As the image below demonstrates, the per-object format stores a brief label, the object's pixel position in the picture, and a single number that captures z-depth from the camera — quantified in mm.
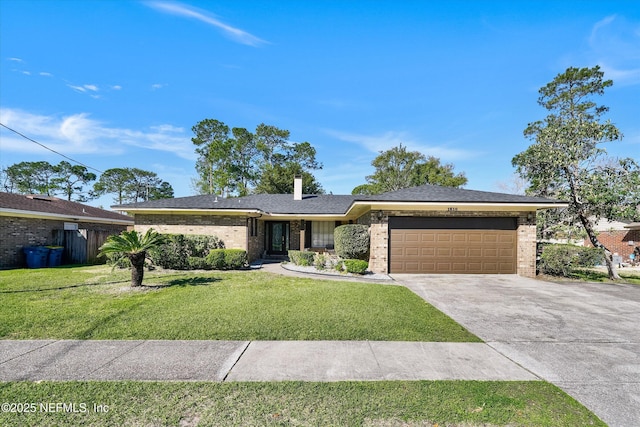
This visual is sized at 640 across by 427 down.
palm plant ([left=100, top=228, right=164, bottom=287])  8219
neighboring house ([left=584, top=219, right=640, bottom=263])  19703
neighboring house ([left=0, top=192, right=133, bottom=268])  12727
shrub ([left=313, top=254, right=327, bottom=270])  12680
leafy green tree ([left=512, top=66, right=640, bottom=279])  11953
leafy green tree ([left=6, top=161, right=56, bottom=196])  43719
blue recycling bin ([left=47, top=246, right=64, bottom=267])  13367
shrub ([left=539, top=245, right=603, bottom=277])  11812
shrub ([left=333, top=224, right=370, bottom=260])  12423
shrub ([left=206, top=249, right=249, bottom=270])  12359
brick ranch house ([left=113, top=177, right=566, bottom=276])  11633
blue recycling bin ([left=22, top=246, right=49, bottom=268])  12852
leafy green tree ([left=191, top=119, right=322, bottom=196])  35906
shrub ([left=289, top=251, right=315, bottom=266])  13656
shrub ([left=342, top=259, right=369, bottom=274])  11211
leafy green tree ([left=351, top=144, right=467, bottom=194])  38312
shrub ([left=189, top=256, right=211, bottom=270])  12406
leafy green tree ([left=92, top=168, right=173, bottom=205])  49469
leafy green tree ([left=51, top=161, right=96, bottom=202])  45344
